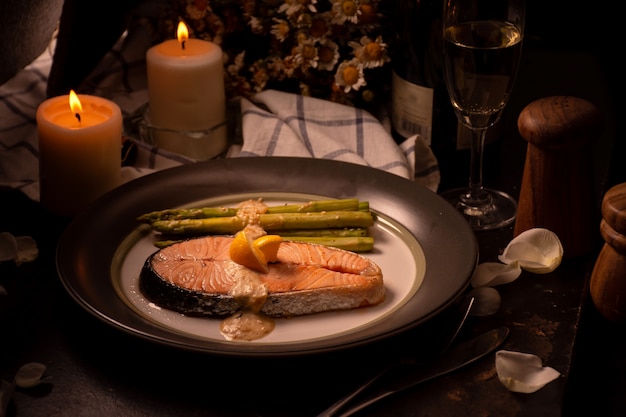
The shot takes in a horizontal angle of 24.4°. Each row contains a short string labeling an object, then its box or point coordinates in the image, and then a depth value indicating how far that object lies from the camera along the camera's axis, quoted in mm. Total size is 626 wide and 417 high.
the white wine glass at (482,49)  1039
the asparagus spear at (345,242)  1036
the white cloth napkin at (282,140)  1187
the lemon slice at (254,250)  968
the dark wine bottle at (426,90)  1164
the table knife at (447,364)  906
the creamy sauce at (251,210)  1058
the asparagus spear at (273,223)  1053
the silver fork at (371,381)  892
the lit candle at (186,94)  1214
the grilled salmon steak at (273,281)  957
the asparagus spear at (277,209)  1061
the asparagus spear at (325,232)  1055
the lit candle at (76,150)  1098
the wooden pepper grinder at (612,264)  964
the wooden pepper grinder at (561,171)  1027
